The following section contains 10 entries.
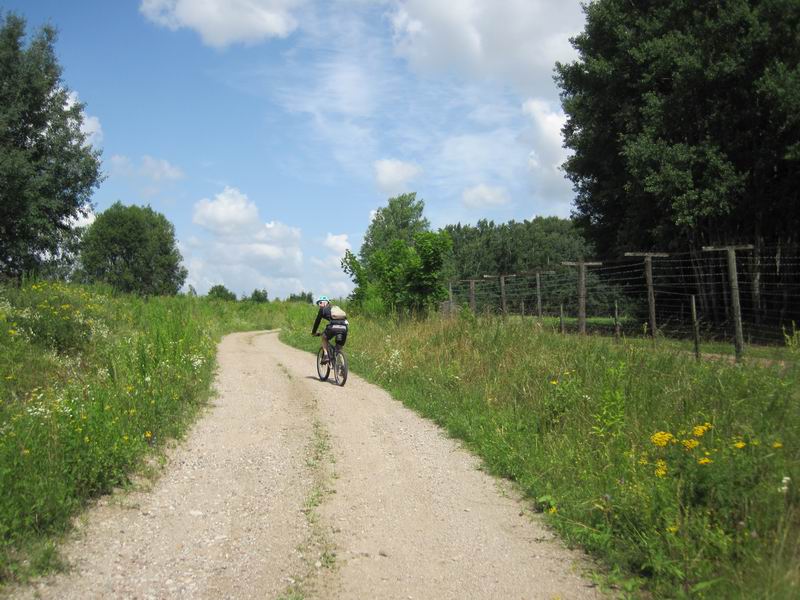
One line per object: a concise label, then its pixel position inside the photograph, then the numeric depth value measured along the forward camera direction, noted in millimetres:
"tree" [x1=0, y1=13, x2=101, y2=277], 21844
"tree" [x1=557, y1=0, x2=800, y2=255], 20219
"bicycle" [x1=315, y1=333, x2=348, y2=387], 12961
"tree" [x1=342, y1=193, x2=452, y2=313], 19094
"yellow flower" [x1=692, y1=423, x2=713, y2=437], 5267
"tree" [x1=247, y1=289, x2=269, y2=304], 60241
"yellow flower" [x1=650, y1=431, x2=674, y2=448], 5328
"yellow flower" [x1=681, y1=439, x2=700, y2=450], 5065
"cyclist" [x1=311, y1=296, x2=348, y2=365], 13445
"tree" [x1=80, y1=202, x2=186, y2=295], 69312
